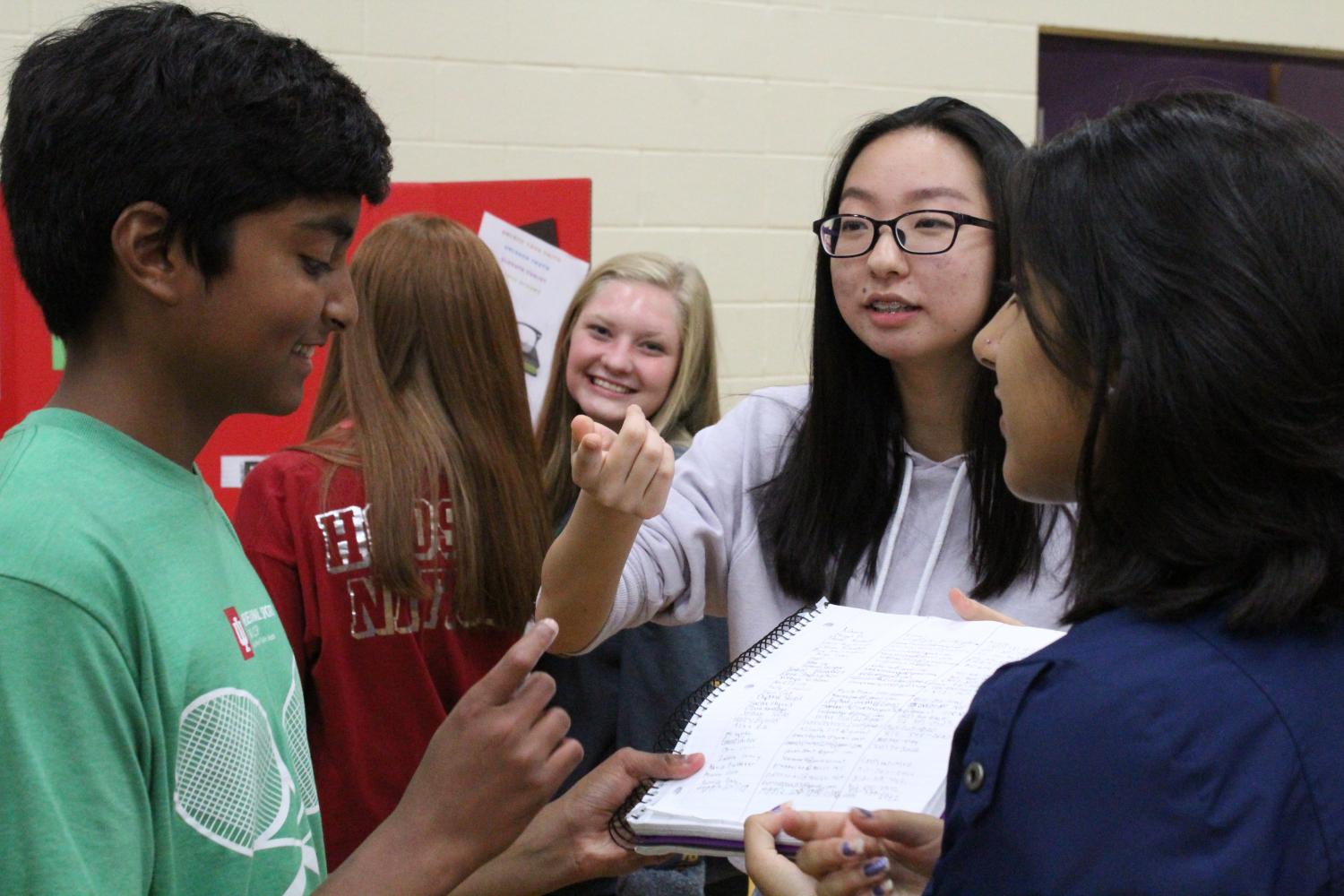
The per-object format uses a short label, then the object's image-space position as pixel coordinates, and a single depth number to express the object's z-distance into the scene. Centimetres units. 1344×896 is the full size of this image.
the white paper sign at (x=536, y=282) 275
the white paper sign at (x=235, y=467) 257
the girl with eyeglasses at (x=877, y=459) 147
